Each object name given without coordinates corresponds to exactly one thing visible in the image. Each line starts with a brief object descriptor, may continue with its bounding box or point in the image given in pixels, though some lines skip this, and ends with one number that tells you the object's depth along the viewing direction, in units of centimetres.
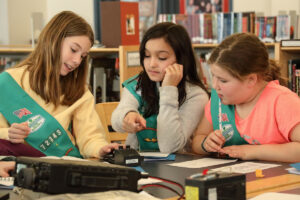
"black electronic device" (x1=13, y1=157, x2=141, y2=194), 235
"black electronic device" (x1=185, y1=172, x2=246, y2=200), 226
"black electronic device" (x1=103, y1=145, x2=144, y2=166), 298
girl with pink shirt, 315
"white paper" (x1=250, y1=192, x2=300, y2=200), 256
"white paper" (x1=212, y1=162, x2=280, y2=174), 290
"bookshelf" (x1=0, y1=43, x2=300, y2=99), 508
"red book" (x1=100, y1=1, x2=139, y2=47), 538
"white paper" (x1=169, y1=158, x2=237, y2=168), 301
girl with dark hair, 342
